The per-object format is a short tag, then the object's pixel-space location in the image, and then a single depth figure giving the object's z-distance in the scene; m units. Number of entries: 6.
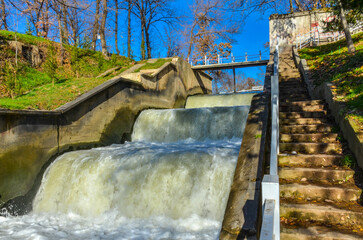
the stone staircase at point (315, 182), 3.29
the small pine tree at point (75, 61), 14.78
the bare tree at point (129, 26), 25.18
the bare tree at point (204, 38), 31.58
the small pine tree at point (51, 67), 12.27
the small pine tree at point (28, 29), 17.63
